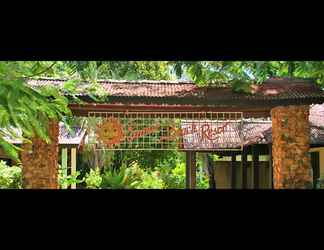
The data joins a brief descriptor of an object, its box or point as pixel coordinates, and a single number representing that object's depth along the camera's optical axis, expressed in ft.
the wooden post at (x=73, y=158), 33.54
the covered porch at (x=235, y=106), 23.12
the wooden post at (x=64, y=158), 35.85
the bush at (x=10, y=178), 26.76
